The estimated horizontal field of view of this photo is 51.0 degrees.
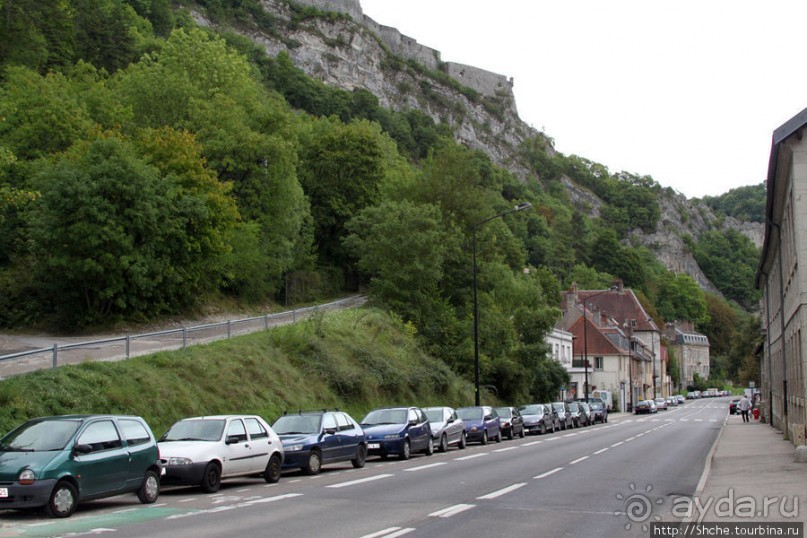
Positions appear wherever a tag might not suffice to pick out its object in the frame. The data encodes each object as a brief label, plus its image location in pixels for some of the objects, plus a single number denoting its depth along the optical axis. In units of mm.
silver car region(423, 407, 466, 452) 27734
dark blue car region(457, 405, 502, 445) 31844
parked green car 12492
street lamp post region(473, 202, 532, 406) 36853
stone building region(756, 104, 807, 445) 21938
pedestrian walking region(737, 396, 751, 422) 48906
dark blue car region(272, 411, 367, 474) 19500
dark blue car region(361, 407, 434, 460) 24078
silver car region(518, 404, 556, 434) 39906
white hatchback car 15883
